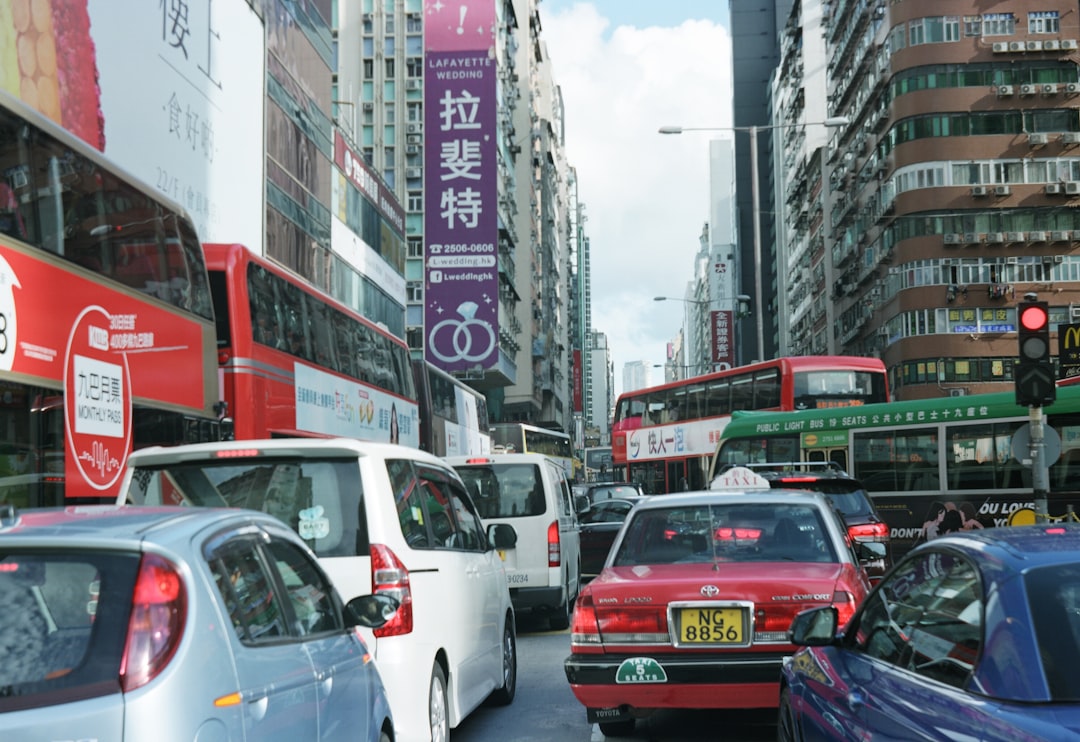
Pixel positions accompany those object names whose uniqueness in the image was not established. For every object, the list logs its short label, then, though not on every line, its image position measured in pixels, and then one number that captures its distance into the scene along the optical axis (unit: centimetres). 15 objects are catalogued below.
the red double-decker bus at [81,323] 833
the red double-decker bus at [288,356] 1340
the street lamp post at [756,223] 3447
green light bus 1777
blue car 329
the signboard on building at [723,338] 8700
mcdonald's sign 2320
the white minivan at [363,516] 618
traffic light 1169
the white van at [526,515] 1327
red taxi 666
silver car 318
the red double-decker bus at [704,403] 2836
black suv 1278
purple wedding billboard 5791
